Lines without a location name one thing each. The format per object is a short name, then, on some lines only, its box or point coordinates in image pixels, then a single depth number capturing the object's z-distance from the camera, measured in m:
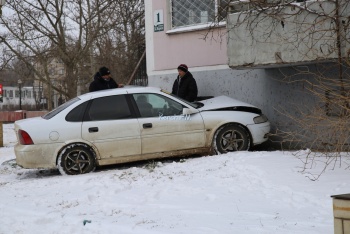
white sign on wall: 12.00
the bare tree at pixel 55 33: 23.14
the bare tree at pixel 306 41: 6.99
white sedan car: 8.34
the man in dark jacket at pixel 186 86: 10.15
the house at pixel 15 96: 83.00
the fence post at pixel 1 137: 15.32
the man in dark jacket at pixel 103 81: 10.41
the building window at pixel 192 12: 11.19
